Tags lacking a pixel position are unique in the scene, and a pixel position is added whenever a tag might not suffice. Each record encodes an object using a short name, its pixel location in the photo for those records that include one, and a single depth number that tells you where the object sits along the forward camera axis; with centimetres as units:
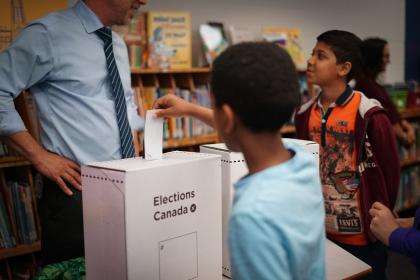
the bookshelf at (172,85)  326
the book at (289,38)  405
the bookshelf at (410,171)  492
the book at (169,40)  332
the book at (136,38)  321
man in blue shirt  161
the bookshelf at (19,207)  275
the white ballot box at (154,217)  116
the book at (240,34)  386
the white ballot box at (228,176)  137
